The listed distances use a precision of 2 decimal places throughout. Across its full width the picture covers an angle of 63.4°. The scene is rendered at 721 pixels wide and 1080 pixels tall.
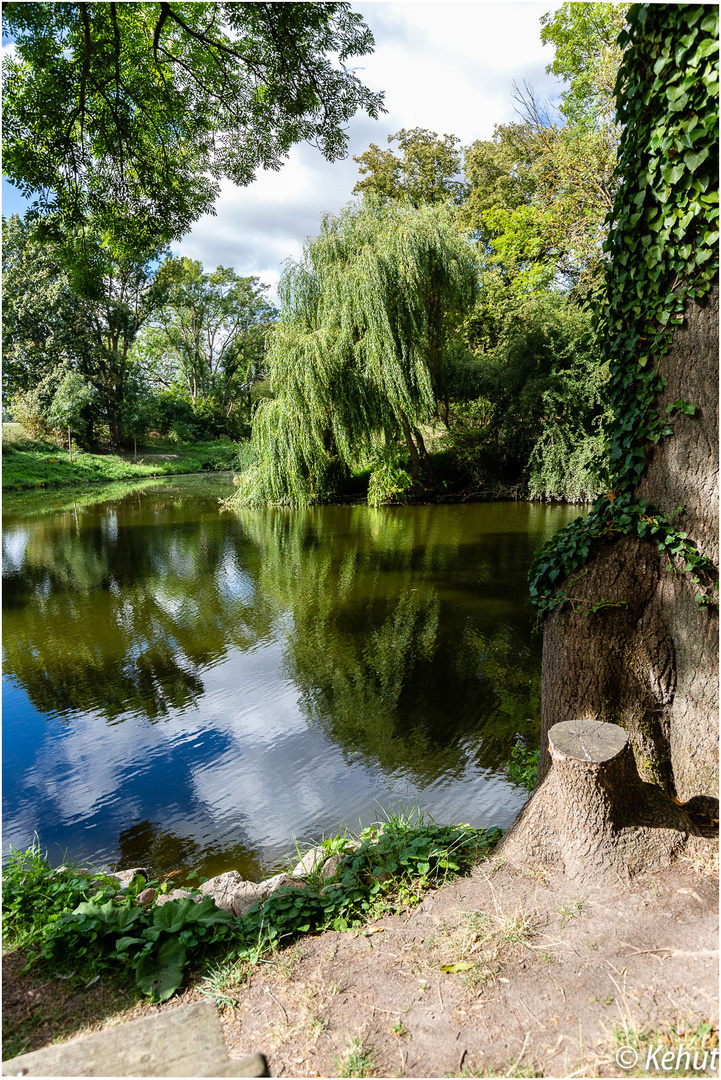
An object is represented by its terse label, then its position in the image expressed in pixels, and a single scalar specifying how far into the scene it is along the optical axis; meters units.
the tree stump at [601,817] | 2.45
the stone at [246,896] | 2.74
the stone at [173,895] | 2.76
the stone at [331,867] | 2.86
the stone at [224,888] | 2.83
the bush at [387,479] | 16.91
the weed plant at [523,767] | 4.02
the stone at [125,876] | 3.06
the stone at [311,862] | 2.94
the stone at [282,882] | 2.77
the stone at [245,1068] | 1.76
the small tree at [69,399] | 24.78
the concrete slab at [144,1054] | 1.78
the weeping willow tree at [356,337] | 14.90
